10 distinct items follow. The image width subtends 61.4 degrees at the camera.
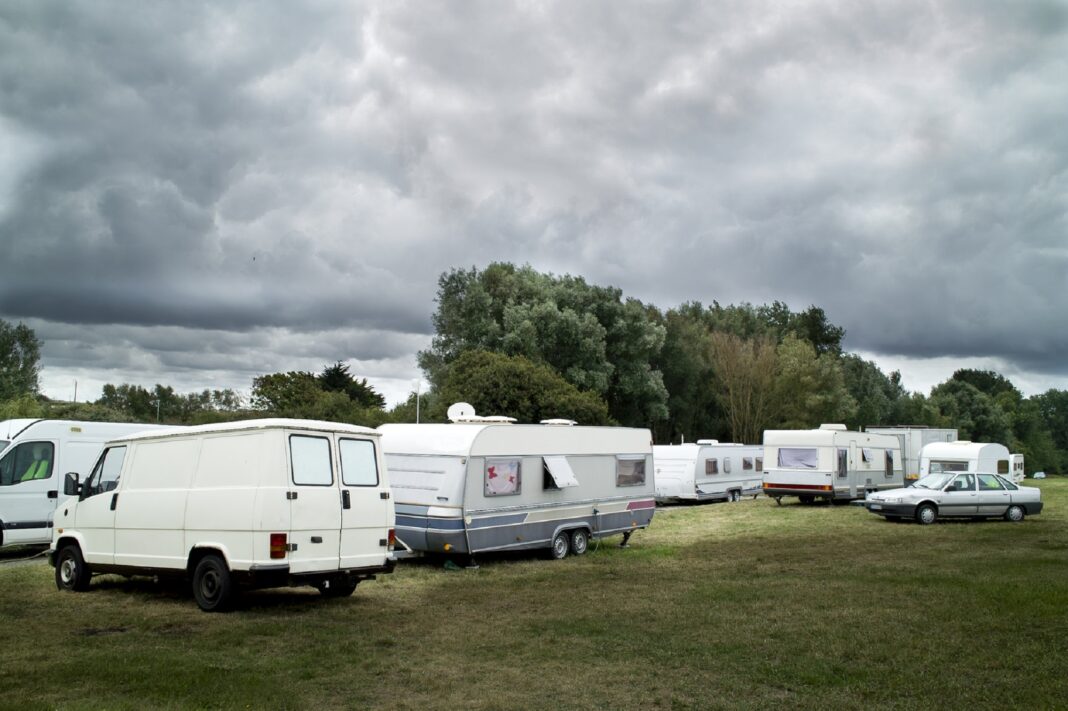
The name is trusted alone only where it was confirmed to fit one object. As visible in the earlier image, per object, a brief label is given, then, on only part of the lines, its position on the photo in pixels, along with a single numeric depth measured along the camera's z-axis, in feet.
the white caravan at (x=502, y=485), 53.31
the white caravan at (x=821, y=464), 108.17
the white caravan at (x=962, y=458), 109.19
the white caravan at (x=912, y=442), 127.34
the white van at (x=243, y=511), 36.52
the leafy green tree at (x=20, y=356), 208.74
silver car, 86.38
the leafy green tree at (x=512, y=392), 141.59
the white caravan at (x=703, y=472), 116.78
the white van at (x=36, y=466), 55.52
